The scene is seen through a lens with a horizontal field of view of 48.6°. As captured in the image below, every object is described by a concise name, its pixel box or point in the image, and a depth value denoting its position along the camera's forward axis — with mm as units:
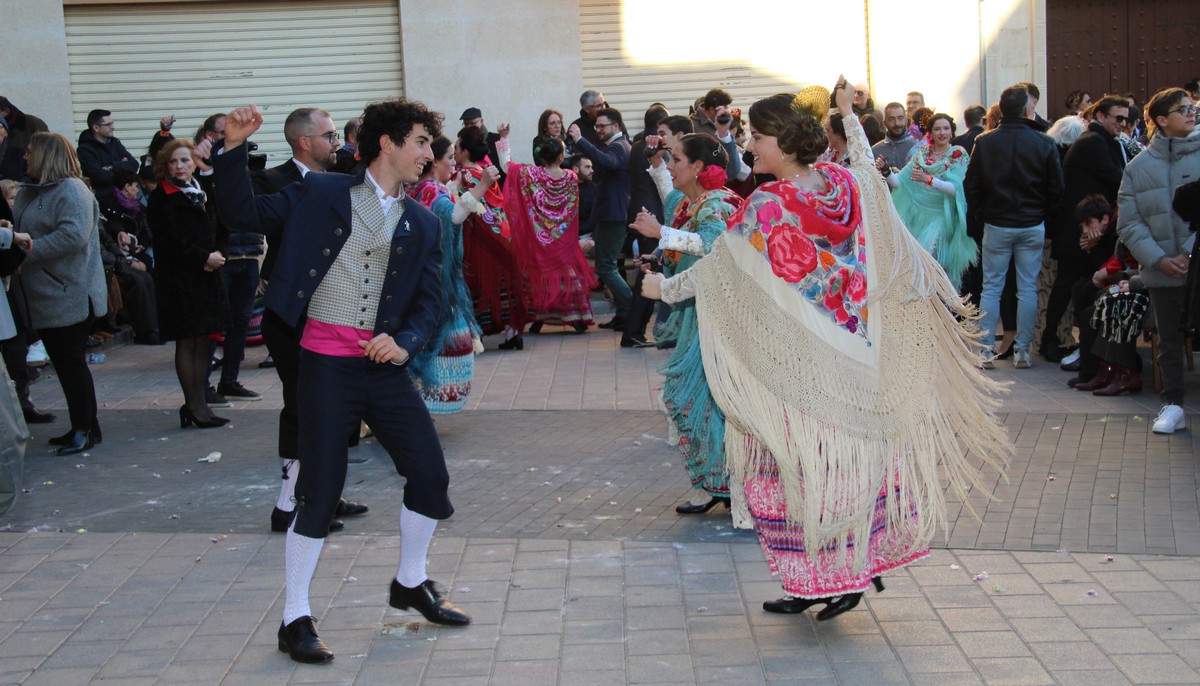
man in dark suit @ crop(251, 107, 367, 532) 5891
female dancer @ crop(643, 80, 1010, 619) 4598
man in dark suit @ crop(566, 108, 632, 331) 11992
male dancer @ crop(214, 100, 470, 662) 4492
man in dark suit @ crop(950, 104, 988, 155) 11953
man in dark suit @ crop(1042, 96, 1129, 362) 9922
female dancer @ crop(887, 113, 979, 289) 10461
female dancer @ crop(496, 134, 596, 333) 11547
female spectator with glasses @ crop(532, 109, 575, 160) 13172
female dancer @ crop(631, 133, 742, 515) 5906
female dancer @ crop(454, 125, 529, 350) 10641
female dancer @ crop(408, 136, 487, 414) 7918
